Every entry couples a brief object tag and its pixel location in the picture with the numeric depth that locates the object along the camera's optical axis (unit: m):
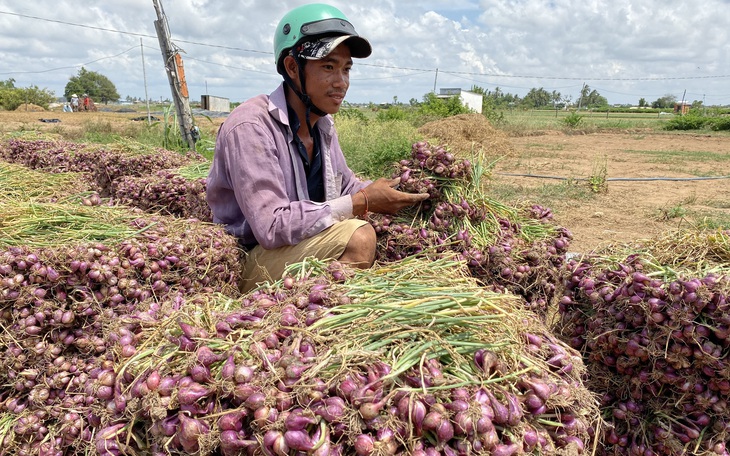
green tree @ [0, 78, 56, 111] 39.03
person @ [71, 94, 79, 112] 41.56
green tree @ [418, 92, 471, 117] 22.95
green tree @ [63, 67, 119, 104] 58.94
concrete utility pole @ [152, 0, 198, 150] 7.92
